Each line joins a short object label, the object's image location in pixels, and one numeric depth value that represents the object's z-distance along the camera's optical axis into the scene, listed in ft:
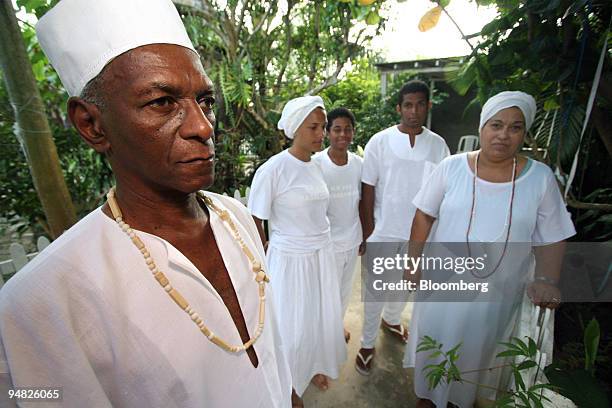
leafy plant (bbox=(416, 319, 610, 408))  4.05
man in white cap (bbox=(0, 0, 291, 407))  2.26
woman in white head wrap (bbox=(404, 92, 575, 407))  6.19
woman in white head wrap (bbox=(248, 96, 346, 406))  7.68
